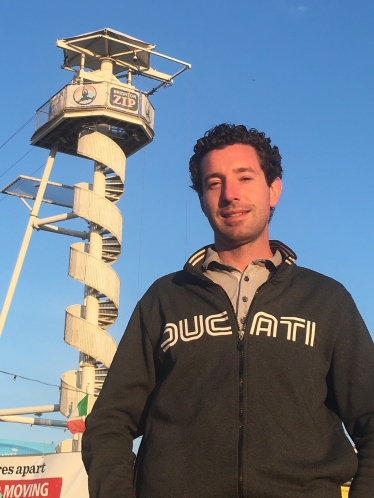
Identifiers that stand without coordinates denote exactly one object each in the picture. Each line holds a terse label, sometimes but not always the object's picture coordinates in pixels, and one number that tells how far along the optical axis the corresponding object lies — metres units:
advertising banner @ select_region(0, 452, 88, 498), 11.62
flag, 23.66
